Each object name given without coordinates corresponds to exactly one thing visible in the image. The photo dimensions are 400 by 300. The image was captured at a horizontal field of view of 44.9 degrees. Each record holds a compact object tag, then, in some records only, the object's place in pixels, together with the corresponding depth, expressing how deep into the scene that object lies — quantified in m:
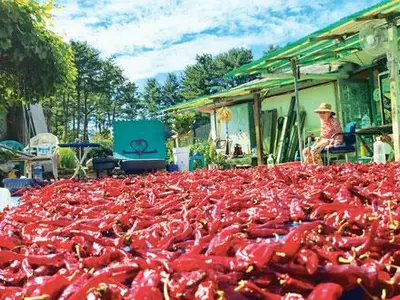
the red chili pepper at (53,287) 0.97
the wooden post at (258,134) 11.59
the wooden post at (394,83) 5.44
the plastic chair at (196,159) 11.12
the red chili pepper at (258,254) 1.02
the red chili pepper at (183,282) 0.91
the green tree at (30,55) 5.34
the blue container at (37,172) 8.08
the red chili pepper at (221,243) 1.16
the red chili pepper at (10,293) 0.98
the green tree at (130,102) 35.56
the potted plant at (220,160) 12.21
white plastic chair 10.01
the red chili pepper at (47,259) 1.20
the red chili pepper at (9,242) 1.44
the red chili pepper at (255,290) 0.94
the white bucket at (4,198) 3.00
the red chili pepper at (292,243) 1.07
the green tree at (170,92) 39.72
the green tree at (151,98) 38.50
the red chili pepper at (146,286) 0.89
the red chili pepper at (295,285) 0.99
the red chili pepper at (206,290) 0.87
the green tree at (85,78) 29.77
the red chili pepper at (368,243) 1.17
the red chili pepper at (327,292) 0.92
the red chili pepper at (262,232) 1.39
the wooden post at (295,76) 7.86
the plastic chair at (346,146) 7.14
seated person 7.37
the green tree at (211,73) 35.03
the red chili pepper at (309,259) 1.02
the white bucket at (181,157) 10.22
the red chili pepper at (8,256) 1.27
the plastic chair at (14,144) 10.95
